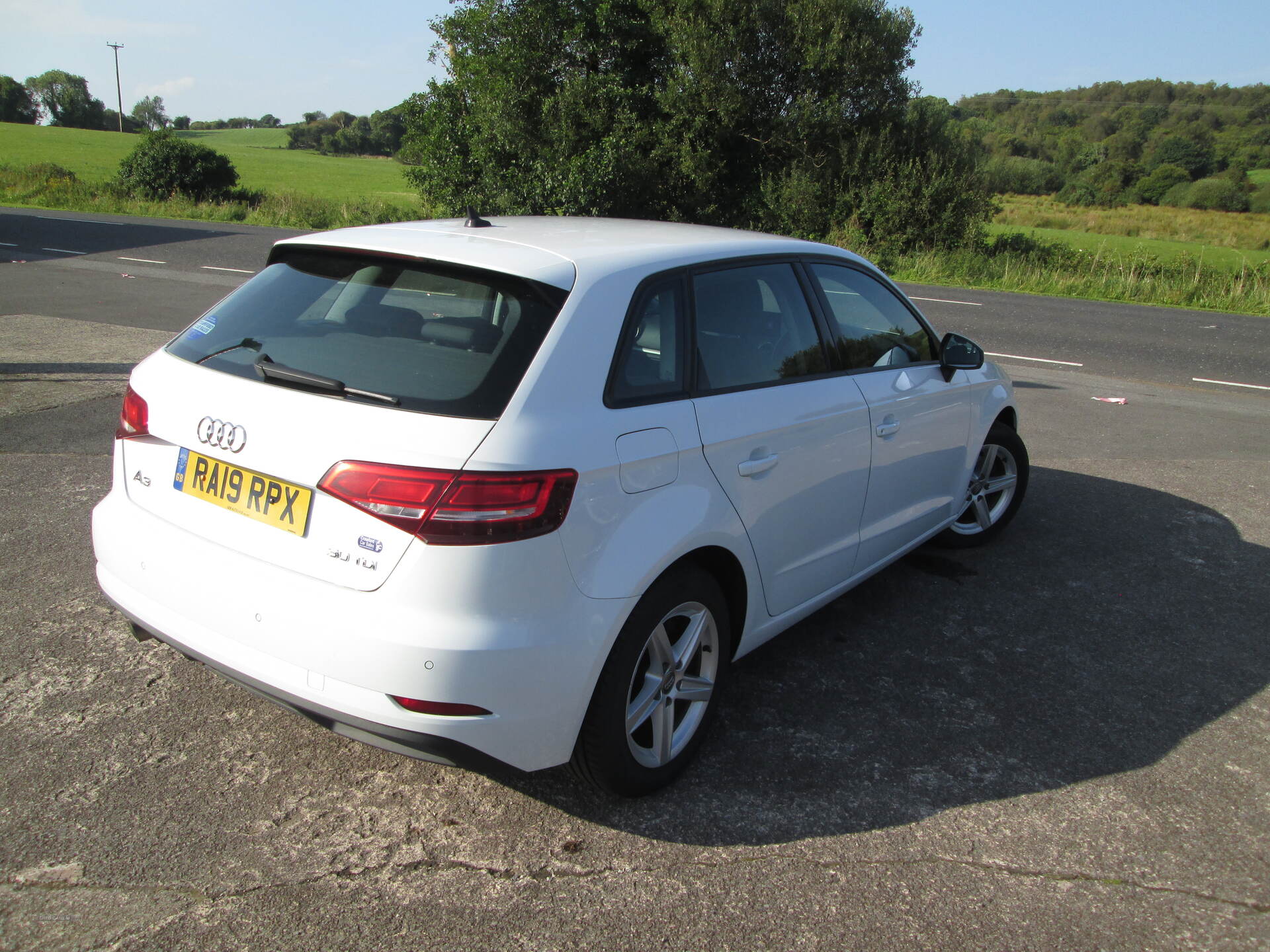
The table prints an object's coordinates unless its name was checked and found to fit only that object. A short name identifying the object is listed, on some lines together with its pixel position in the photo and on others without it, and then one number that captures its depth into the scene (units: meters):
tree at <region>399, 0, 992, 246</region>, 25.67
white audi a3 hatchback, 2.43
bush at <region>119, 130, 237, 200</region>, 32.88
